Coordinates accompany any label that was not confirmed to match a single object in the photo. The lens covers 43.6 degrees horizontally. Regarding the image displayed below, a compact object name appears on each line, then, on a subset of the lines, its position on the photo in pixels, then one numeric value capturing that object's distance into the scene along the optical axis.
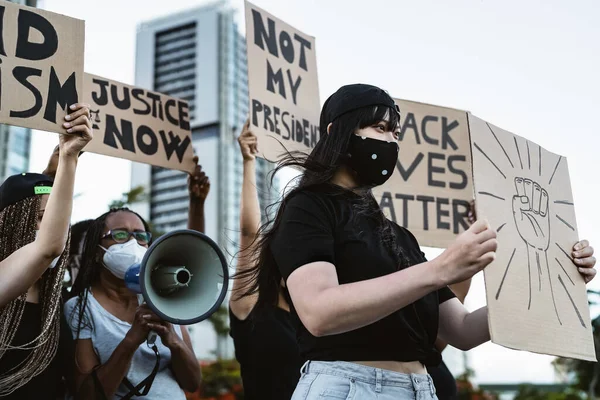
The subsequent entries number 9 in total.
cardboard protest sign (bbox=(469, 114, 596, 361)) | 2.08
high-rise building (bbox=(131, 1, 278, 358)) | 63.59
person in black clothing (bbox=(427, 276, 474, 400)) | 3.41
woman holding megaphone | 2.97
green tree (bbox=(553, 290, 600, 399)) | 11.65
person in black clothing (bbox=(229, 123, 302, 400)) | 3.05
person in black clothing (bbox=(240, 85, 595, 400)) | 1.77
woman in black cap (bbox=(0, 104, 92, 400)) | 2.60
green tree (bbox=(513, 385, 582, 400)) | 12.06
